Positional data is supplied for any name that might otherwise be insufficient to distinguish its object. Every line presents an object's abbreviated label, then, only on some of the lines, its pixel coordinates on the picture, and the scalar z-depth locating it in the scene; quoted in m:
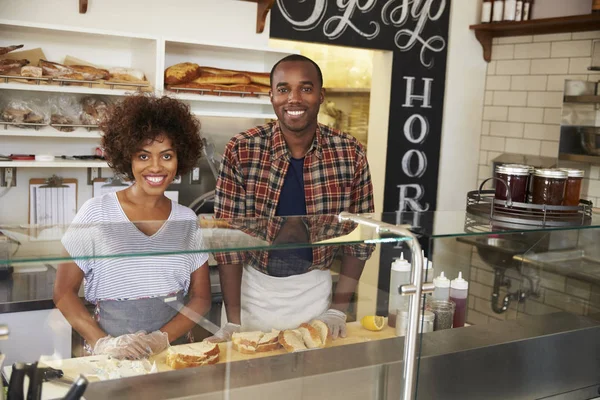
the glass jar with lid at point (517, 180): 1.62
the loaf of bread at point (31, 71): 3.14
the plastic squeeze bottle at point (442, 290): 1.52
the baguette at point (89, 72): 3.29
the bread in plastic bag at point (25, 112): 3.21
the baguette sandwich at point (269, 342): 1.22
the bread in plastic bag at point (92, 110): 3.42
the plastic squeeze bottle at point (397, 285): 1.32
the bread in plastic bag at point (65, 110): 3.34
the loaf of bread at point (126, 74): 3.42
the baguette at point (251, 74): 3.69
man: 2.14
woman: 1.08
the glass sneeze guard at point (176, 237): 1.06
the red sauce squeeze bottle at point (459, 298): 1.53
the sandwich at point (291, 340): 1.25
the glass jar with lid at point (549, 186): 1.60
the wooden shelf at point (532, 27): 4.09
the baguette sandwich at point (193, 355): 1.13
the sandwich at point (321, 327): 1.27
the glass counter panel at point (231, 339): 1.05
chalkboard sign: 4.26
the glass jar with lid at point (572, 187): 1.64
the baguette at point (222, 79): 3.65
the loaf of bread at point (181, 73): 3.53
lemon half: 1.32
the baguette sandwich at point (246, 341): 1.20
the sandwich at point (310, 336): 1.26
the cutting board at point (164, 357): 1.04
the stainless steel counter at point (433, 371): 1.15
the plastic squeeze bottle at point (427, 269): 1.29
